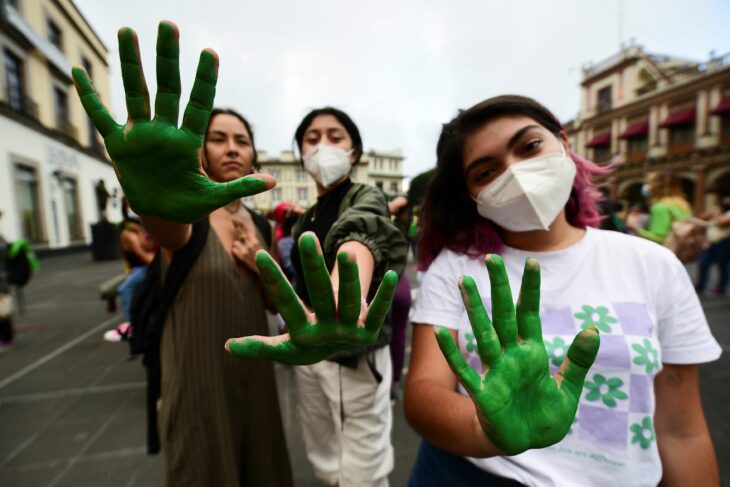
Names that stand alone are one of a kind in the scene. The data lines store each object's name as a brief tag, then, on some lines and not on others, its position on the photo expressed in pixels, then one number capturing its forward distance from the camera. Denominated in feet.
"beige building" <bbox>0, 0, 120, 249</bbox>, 33.55
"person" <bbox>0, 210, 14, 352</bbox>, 11.25
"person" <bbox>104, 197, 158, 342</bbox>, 10.36
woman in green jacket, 3.72
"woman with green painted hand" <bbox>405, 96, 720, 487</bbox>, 1.87
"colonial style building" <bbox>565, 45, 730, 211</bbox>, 52.80
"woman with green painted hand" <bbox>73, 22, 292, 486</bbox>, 3.62
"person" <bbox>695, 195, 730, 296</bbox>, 13.05
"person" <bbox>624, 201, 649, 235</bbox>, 14.39
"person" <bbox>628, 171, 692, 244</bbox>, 9.95
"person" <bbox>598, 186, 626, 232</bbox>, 6.62
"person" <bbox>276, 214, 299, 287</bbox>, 8.99
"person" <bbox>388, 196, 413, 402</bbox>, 7.85
